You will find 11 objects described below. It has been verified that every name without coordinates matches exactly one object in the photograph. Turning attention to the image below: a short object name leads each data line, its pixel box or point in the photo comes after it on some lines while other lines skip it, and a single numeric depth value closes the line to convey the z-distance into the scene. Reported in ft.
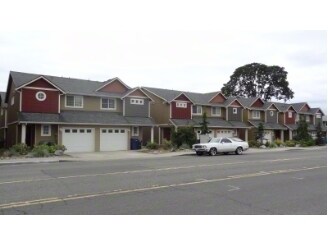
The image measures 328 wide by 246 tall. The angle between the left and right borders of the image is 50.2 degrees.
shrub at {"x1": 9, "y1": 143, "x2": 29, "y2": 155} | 78.98
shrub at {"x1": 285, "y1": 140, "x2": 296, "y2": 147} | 135.77
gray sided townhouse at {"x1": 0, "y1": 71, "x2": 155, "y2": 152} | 93.76
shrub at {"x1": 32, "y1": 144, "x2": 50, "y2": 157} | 76.28
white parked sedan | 86.46
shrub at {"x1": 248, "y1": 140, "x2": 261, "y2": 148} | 125.90
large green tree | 259.60
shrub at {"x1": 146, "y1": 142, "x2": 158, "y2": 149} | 101.55
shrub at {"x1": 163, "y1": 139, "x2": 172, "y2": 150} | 100.84
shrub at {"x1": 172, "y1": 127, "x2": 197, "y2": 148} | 105.19
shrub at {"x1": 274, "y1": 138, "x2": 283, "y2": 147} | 134.57
